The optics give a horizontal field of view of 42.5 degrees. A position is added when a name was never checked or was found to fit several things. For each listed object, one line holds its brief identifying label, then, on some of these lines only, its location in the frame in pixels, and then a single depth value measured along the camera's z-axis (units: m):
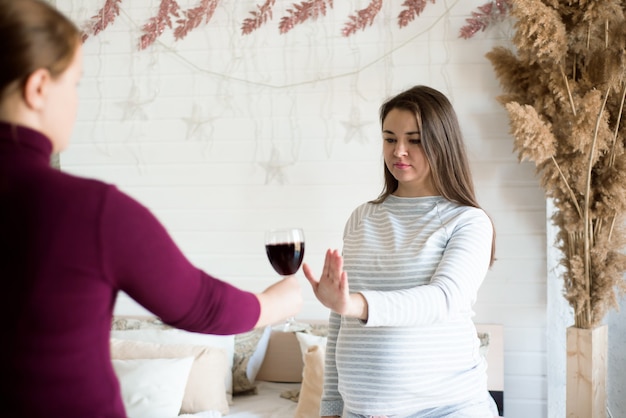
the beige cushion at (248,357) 3.67
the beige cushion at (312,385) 3.25
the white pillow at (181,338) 3.62
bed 3.25
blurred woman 1.06
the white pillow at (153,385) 3.20
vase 3.10
